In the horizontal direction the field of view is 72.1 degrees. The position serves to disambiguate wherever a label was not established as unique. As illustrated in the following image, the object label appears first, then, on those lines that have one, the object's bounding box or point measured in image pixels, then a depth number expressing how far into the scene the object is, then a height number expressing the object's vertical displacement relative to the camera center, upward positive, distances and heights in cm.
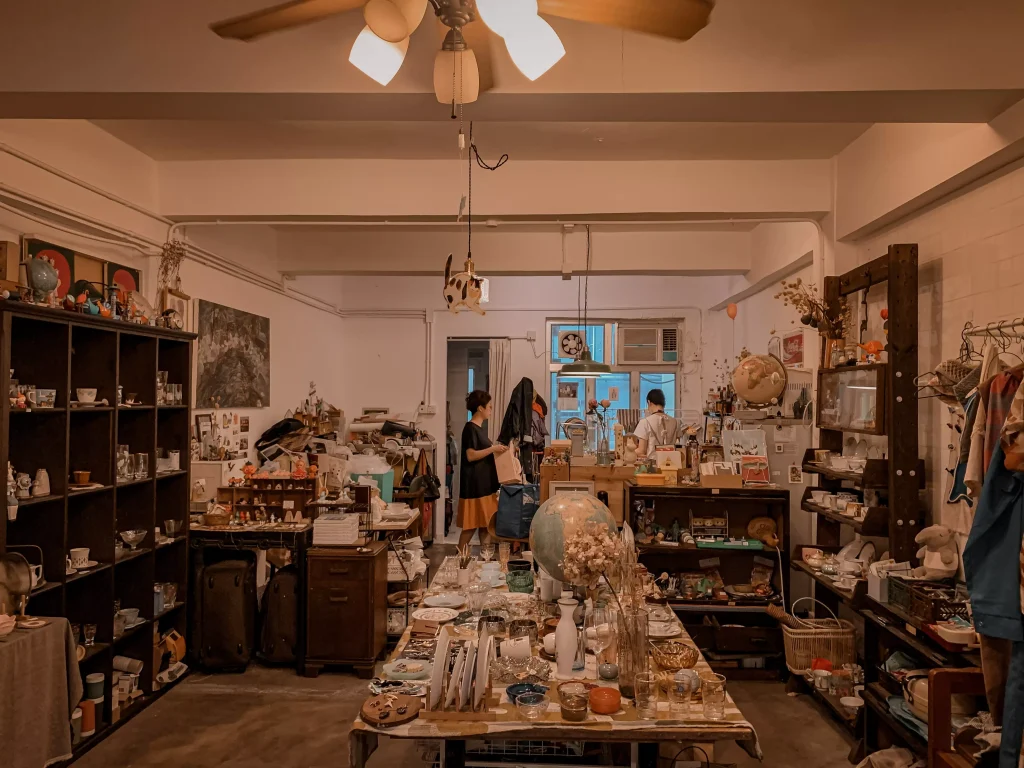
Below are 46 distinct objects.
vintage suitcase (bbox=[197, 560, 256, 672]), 479 -149
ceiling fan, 196 +112
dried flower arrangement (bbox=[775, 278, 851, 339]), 448 +54
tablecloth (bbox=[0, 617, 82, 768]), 290 -128
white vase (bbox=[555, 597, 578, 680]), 269 -92
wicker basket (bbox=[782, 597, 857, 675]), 440 -153
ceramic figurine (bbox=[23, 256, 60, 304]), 346 +61
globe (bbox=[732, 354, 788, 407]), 474 +15
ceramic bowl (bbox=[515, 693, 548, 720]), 233 -103
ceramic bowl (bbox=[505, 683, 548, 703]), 246 -102
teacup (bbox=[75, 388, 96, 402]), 387 +3
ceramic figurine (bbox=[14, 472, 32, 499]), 340 -41
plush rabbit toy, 339 -73
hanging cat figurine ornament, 427 +68
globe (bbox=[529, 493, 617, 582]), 298 -52
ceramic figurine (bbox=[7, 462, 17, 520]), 325 -45
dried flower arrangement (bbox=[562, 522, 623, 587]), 274 -61
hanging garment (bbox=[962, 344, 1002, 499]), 266 -18
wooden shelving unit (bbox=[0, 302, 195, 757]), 358 -32
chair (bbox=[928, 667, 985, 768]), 274 -118
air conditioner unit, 930 +75
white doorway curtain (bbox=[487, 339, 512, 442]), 927 +35
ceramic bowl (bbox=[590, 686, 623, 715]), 237 -101
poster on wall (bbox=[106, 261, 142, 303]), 452 +82
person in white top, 716 -25
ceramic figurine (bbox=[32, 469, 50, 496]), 353 -42
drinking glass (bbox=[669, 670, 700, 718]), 241 -101
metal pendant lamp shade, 608 +30
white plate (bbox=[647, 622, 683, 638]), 310 -102
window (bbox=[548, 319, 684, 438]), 933 +26
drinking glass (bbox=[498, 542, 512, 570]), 413 -93
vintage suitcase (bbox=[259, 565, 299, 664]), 484 -147
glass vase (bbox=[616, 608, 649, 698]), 246 -88
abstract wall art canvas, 554 +36
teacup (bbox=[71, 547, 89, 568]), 381 -85
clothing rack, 269 +30
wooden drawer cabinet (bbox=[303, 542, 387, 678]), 474 -141
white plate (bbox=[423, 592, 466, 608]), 345 -99
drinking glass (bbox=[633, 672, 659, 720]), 236 -100
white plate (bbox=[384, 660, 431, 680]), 263 -103
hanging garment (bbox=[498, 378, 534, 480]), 868 -25
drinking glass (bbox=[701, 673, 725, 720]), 236 -102
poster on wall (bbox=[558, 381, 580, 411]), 939 +7
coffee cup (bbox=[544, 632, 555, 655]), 284 -98
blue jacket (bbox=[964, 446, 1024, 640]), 245 -55
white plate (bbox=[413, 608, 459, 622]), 324 -100
